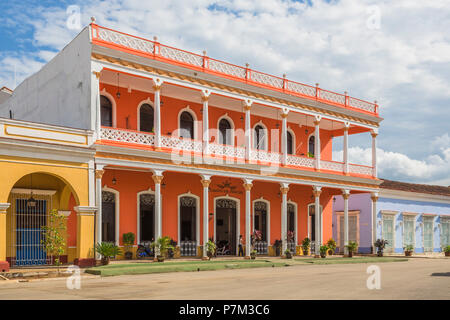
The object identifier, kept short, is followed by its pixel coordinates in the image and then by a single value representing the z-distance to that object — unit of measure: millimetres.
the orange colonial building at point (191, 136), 19953
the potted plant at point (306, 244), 27719
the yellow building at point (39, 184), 16594
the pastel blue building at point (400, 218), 33125
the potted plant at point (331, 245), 28442
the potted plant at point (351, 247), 27656
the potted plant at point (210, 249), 22000
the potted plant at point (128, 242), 21609
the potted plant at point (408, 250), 31850
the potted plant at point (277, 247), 26647
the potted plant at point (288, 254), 24672
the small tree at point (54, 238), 16094
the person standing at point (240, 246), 24945
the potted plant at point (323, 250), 26094
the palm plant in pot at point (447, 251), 33019
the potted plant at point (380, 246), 29373
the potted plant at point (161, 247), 20141
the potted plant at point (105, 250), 18016
